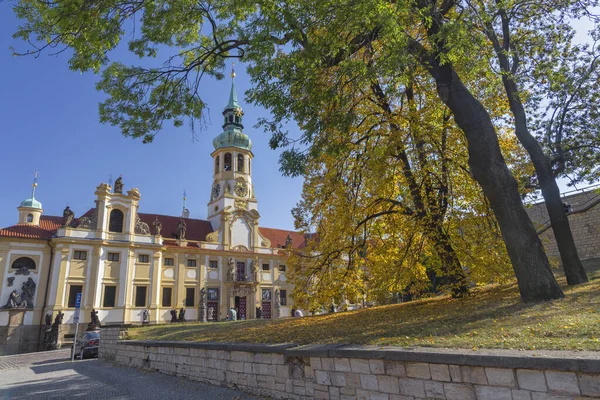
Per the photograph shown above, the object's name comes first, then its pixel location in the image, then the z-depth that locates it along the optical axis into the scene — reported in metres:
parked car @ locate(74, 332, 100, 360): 19.61
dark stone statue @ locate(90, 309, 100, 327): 31.92
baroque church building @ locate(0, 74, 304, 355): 31.86
